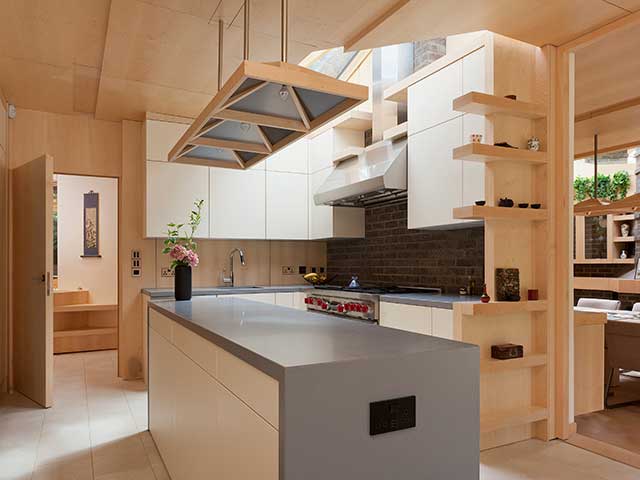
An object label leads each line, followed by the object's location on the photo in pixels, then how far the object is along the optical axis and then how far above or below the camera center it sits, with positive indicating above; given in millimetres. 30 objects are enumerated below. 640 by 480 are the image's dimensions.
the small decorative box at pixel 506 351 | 3029 -669
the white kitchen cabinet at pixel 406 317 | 3268 -517
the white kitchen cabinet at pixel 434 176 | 3434 +494
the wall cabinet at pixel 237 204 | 5016 +407
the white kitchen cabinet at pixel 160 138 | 4754 +1024
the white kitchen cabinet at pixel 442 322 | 3055 -498
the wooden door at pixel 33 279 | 3992 -313
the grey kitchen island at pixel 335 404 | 1230 -451
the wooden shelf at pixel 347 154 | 4594 +851
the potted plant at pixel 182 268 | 3330 -172
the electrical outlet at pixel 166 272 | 5094 -303
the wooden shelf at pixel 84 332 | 6384 -1184
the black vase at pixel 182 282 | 3350 -267
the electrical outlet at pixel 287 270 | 5691 -312
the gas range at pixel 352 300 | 3828 -486
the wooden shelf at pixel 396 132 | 4000 +927
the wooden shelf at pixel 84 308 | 6496 -873
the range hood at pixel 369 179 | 3914 +555
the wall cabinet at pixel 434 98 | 3430 +1069
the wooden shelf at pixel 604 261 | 7824 -288
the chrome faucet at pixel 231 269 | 5312 -284
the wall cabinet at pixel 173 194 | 4754 +484
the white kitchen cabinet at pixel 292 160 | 5277 +908
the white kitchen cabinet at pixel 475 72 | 3162 +1132
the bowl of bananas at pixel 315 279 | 5281 -385
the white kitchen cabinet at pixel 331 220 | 5066 +246
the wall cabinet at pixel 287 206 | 5254 +399
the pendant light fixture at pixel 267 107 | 1999 +653
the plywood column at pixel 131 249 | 4926 -84
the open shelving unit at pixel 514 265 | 2979 -136
